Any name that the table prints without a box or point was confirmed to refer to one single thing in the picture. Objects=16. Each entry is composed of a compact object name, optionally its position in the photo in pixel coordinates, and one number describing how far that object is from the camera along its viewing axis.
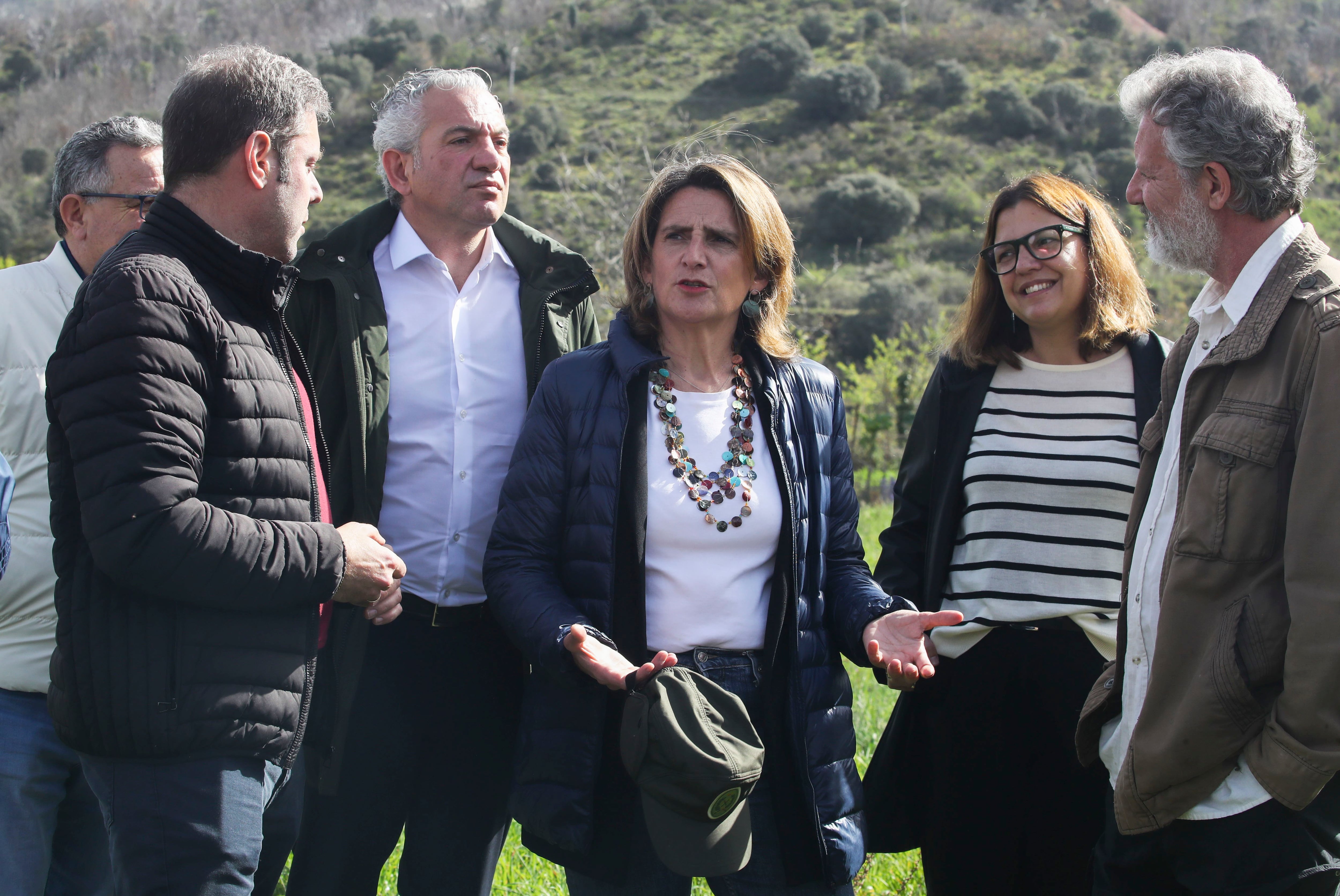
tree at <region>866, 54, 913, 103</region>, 41.03
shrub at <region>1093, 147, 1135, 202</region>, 33.31
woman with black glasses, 2.79
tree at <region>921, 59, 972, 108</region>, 40.41
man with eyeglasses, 2.43
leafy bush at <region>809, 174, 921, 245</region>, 32.78
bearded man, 1.89
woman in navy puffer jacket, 2.24
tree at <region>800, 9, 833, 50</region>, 46.16
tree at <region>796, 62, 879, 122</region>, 39.47
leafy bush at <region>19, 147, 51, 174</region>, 31.47
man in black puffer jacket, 1.81
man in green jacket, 2.67
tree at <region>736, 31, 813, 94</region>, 42.03
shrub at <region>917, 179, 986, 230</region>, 33.75
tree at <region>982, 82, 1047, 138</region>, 37.50
